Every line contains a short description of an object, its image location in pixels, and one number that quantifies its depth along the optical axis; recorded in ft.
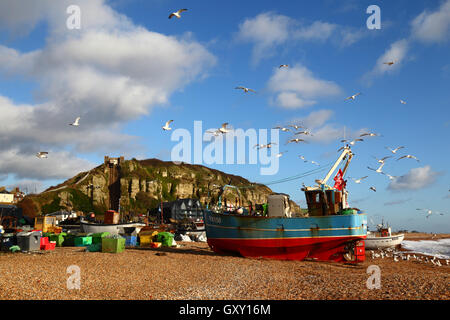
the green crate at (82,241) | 111.14
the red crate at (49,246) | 95.54
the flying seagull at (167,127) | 82.88
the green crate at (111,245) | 87.62
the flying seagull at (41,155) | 80.38
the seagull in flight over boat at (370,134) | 99.53
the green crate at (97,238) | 102.06
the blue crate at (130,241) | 118.11
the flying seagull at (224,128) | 81.53
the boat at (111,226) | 181.06
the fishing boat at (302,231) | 88.38
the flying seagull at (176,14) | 60.18
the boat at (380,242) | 147.54
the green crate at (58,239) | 115.34
